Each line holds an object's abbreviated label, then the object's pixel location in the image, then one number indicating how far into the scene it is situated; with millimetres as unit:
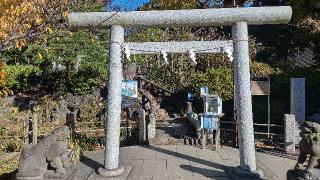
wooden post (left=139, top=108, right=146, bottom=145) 7501
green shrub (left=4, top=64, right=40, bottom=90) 12852
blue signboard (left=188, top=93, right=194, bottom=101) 10288
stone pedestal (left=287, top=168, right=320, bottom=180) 4043
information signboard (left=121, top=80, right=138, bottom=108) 8178
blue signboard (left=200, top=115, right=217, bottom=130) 6804
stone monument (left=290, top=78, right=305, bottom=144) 7253
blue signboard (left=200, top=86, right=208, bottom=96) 8724
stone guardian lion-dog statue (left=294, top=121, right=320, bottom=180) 4097
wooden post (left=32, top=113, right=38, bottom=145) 7371
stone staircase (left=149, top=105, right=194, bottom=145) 7315
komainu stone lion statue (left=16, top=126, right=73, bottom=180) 4664
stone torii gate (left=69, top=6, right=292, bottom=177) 5031
